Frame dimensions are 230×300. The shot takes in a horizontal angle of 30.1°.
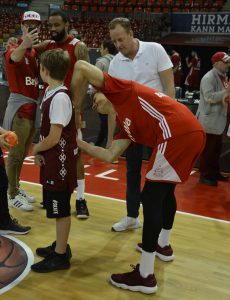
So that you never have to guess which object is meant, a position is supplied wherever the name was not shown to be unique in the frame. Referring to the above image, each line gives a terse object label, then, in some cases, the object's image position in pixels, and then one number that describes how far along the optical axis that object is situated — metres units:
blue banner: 15.36
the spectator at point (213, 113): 5.25
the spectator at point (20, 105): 3.90
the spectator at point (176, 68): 10.59
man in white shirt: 3.39
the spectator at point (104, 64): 6.11
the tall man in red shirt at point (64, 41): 3.80
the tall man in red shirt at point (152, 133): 2.56
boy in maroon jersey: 2.75
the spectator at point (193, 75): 12.88
